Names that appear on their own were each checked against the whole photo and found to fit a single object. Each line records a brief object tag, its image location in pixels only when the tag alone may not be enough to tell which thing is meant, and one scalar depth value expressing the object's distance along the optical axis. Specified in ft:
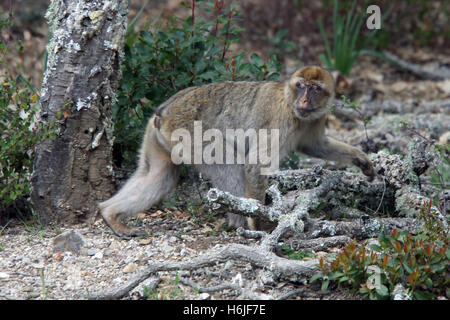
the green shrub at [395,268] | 23.34
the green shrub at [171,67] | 36.88
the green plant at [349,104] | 33.78
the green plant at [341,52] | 54.58
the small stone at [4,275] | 27.12
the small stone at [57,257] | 28.96
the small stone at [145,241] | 31.14
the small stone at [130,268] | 27.66
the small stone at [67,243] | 29.91
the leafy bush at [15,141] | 31.35
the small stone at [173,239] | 31.16
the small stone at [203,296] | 24.64
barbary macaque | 32.78
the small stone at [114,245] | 30.68
